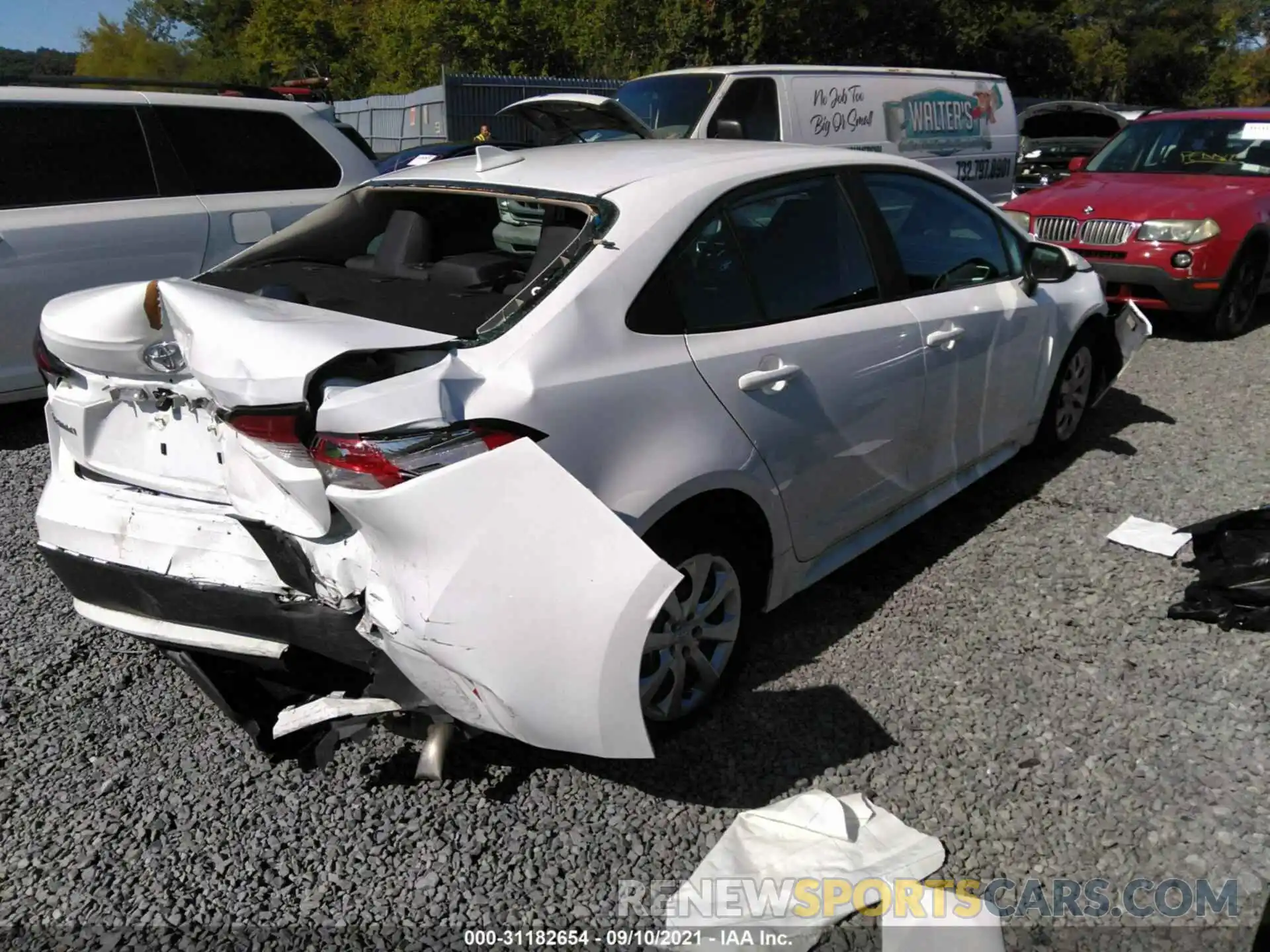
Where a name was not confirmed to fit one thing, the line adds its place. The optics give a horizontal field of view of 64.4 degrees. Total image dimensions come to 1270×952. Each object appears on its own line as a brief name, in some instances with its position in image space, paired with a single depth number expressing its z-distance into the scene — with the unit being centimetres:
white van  905
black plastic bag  345
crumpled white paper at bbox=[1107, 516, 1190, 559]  404
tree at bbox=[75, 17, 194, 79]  5800
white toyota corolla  217
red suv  721
